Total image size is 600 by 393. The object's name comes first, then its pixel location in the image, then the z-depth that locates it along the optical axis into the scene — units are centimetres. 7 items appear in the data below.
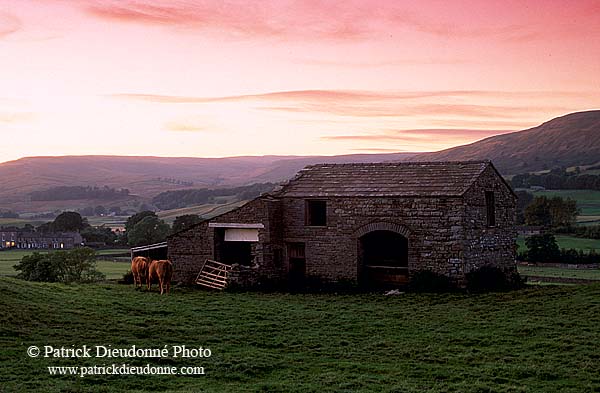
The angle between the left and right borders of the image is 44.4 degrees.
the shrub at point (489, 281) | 2916
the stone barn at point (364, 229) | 2938
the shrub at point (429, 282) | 2883
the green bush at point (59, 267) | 4300
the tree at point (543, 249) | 6134
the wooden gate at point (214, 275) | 3083
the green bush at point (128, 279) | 3456
